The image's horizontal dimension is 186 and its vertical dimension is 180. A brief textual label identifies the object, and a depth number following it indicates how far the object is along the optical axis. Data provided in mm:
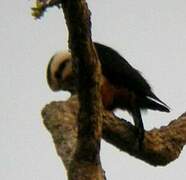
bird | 9320
